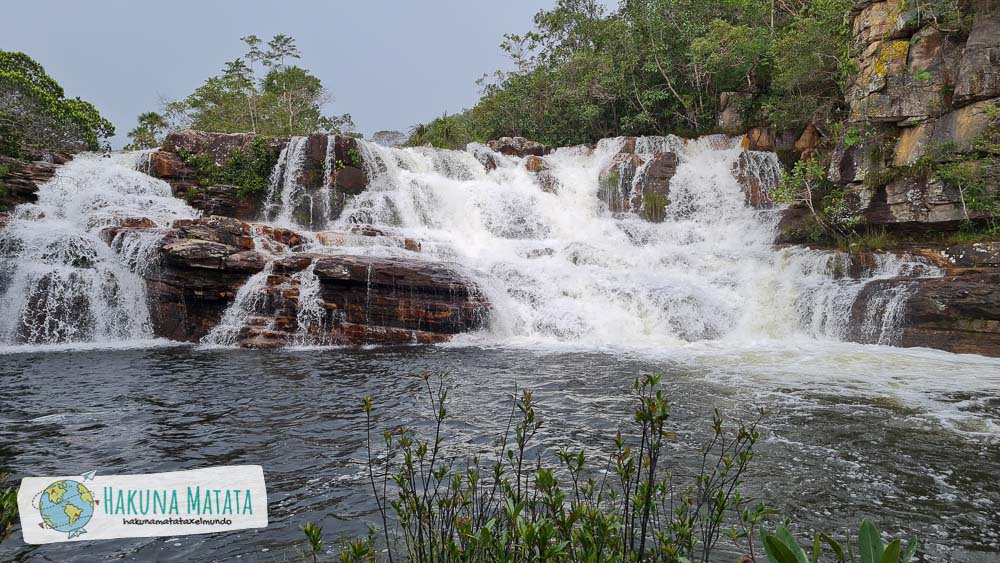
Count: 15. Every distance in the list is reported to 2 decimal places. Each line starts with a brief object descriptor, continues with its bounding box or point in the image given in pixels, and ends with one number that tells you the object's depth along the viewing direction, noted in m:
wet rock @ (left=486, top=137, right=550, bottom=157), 23.05
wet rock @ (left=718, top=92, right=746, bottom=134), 21.95
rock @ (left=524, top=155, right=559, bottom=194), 20.28
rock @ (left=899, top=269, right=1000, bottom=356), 9.71
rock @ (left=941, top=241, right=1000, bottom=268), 10.59
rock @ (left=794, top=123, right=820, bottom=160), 18.30
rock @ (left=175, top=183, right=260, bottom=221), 17.16
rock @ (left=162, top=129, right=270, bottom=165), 18.39
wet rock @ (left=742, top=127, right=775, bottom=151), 20.12
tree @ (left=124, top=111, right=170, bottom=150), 28.27
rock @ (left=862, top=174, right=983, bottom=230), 11.84
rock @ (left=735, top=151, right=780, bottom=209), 18.16
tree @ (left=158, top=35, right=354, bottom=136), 30.72
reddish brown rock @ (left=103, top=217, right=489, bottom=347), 11.53
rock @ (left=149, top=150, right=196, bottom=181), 17.39
